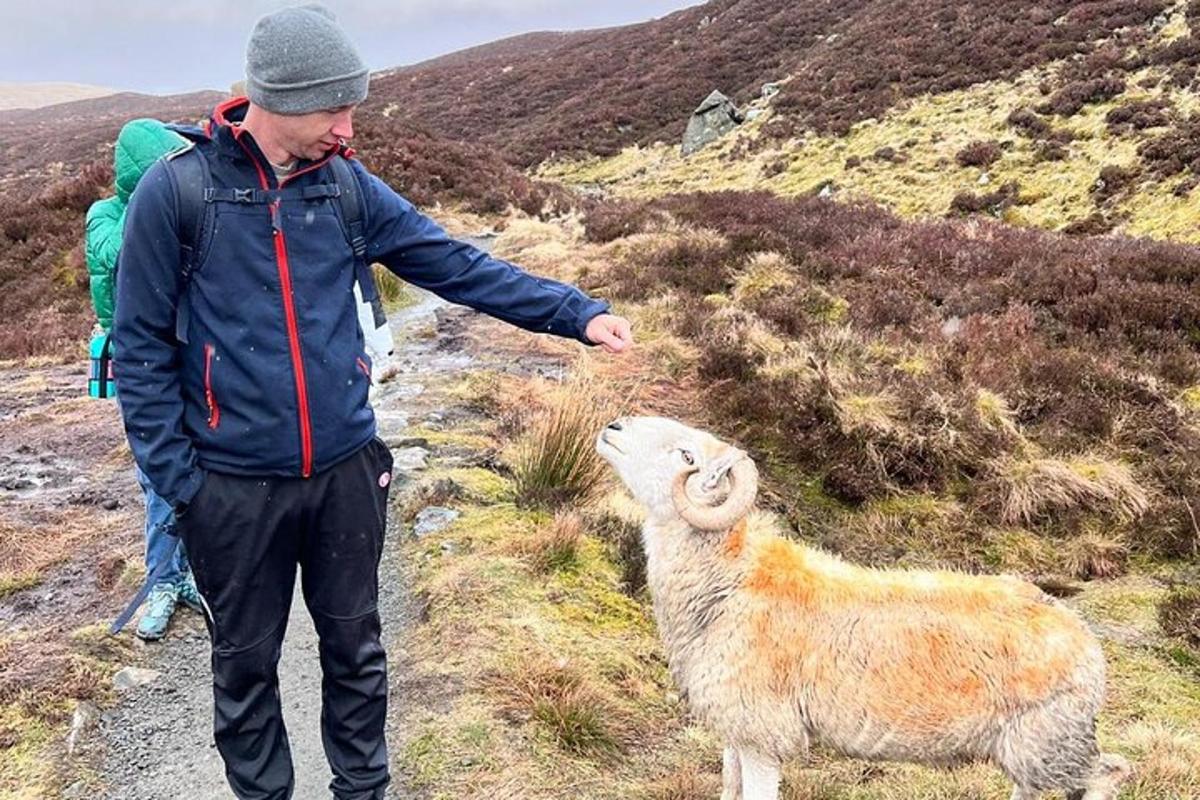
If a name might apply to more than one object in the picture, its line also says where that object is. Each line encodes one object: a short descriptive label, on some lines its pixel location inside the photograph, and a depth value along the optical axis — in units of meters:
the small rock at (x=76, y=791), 3.45
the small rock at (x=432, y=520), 5.80
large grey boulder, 30.95
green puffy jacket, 3.69
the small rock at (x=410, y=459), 6.79
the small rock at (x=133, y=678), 4.21
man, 2.43
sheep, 2.95
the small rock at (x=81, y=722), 3.73
